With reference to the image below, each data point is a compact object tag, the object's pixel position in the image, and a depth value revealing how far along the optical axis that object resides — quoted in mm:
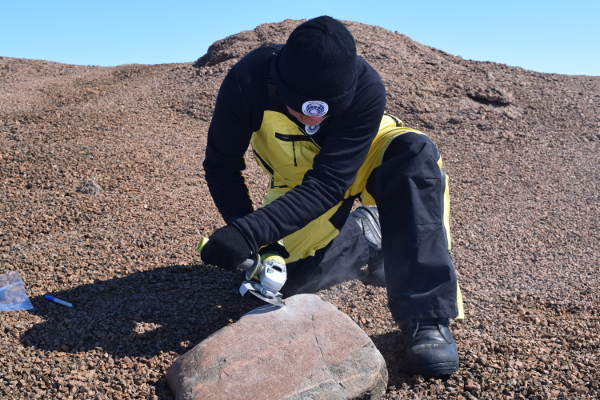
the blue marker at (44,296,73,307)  2645
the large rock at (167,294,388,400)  1983
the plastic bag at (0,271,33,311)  2590
